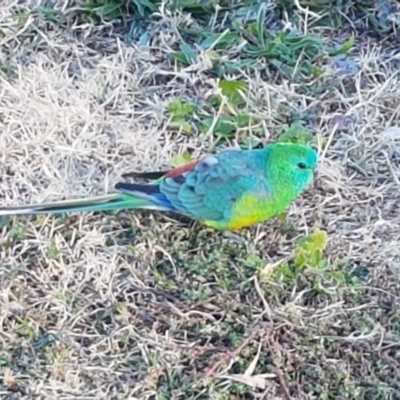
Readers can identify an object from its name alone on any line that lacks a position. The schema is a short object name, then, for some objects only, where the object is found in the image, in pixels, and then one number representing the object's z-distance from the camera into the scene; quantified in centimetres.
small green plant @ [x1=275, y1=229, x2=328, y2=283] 247
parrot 251
